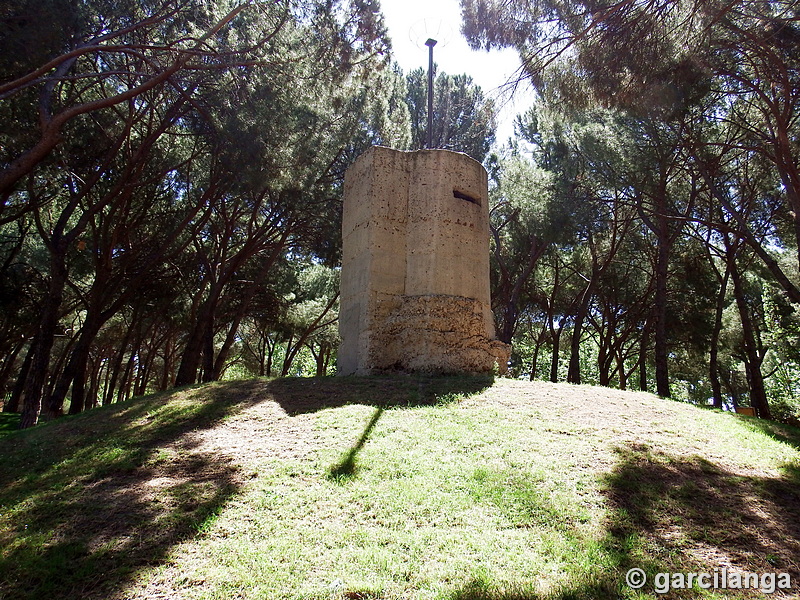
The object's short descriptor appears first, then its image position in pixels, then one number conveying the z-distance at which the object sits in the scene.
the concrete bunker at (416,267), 8.95
